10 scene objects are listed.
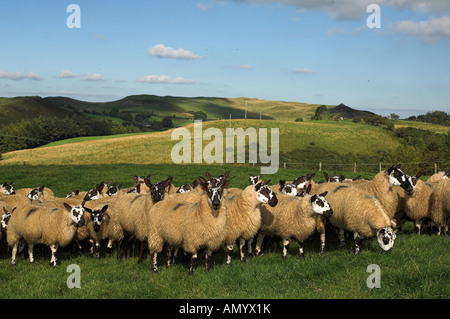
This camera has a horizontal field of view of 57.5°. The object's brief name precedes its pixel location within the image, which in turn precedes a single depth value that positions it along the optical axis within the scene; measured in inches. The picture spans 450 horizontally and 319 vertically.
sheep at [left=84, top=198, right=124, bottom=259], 482.6
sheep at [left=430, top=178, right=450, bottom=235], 512.4
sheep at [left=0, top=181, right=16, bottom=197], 705.3
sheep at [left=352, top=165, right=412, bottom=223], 510.3
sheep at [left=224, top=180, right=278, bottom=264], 424.2
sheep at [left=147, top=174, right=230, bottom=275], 387.2
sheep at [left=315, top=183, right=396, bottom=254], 411.8
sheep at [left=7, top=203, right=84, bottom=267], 454.6
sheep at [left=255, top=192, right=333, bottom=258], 442.3
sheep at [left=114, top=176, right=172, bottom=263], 460.1
